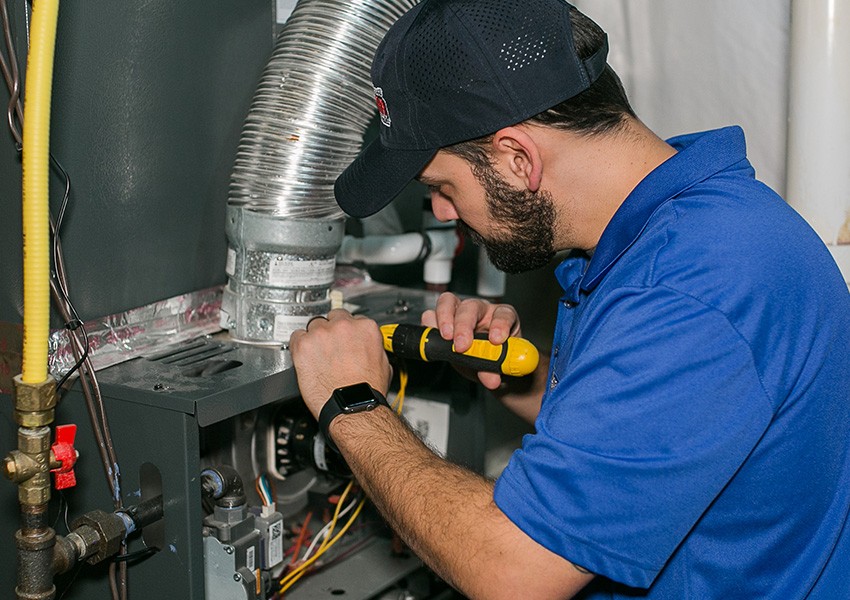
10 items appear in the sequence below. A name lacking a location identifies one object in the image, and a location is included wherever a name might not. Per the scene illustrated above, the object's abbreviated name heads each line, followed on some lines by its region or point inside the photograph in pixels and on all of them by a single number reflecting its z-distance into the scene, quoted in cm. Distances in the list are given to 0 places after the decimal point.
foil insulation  113
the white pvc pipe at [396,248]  159
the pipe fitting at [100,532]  101
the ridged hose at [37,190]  89
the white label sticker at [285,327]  126
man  85
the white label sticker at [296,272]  124
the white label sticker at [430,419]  156
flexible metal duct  121
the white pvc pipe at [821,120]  126
